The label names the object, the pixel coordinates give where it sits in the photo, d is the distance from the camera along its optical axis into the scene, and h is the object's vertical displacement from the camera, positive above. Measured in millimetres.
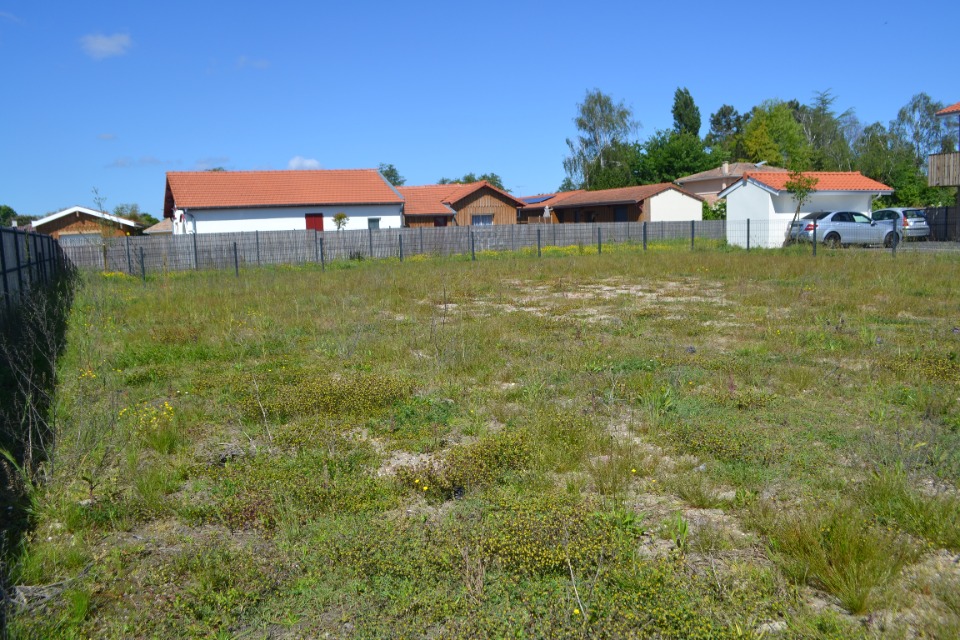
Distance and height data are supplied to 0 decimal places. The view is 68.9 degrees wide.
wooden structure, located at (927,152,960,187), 28922 +2634
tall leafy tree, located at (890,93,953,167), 76125 +11994
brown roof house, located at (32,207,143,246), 44031 +2540
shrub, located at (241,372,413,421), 6145 -1296
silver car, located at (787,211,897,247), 26297 +247
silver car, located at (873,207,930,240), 29166 +559
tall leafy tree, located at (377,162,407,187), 85394 +9571
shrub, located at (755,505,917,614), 3156 -1522
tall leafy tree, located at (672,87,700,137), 76125 +14132
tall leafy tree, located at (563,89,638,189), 63438 +10387
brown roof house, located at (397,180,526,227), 41281 +2717
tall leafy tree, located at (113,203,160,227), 49181 +3585
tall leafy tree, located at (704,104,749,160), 93062 +15924
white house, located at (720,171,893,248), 29672 +1670
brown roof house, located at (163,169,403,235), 33312 +2706
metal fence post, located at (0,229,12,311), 10047 -1
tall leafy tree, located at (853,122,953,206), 48000 +6318
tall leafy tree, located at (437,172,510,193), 90362 +9195
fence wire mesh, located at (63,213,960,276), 24531 +297
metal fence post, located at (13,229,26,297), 11637 +133
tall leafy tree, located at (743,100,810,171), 64500 +9716
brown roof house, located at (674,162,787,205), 49094 +4414
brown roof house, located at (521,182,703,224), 42812 +2538
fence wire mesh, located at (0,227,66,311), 10297 +38
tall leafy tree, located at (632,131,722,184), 56969 +6871
